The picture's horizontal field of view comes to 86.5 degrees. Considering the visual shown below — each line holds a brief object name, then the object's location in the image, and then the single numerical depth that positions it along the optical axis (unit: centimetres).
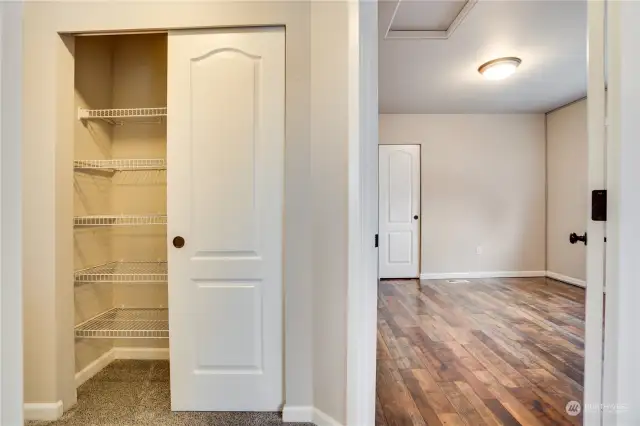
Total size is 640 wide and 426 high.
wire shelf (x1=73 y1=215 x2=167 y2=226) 213
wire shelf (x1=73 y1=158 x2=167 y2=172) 215
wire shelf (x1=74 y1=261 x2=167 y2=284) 220
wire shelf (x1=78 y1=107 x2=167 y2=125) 217
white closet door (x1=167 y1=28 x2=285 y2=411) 191
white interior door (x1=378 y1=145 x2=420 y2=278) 540
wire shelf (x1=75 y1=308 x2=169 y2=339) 218
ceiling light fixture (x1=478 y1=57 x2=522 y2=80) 343
